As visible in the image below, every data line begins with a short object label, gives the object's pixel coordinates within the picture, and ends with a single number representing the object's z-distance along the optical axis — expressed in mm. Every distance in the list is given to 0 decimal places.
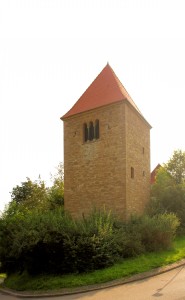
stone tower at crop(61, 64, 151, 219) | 23625
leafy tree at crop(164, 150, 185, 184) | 28656
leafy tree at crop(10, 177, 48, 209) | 41594
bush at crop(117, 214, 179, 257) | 18219
